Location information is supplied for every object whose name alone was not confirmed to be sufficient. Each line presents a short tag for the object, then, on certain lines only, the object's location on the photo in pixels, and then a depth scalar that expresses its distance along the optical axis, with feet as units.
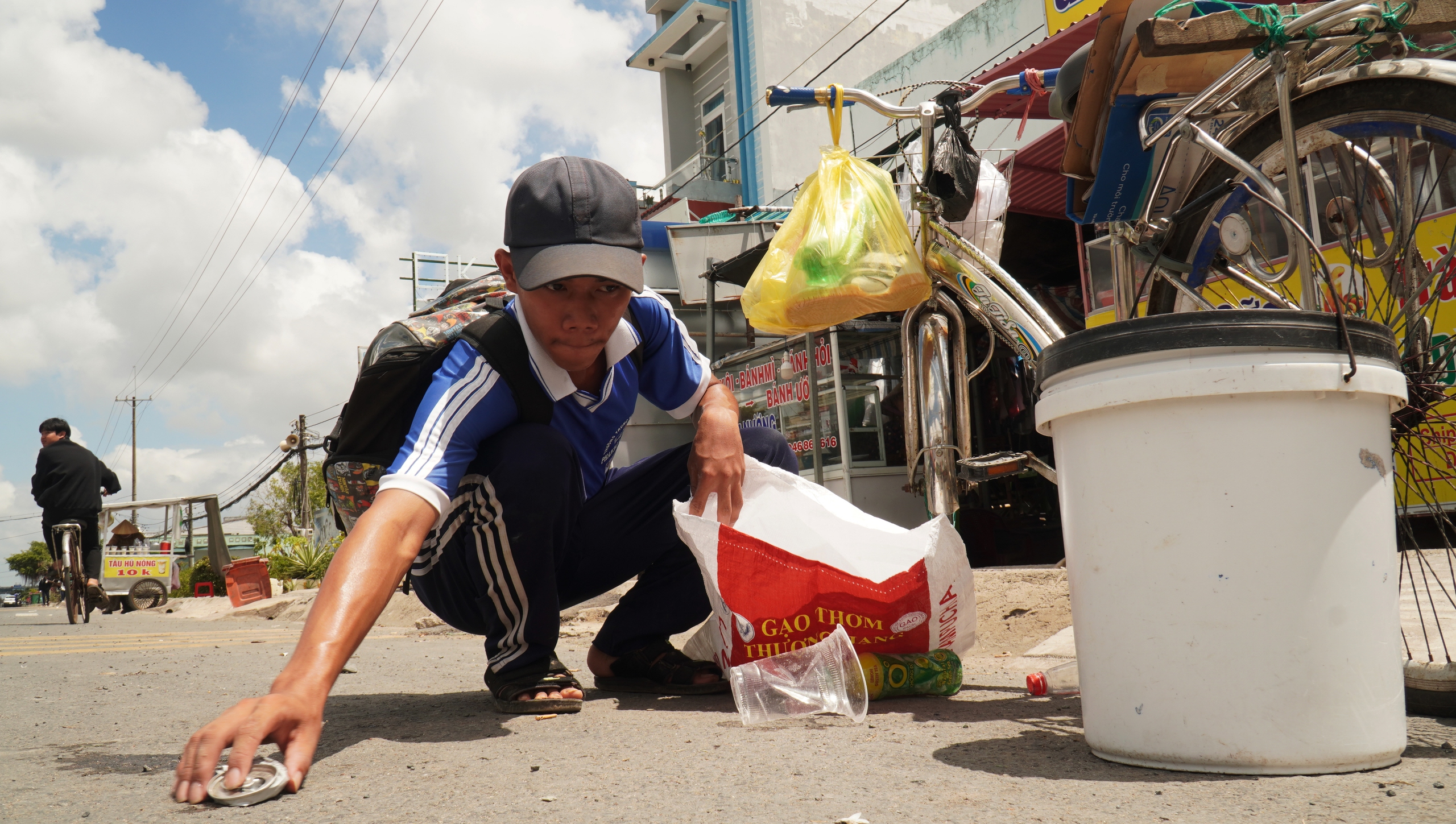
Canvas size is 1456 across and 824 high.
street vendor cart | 38.93
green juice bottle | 6.63
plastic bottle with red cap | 6.77
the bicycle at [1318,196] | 5.12
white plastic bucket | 3.88
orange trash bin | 38.04
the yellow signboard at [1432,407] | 5.44
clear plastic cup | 6.20
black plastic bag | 10.16
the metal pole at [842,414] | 25.09
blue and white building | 60.75
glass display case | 25.29
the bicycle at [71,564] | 25.53
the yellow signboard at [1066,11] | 23.21
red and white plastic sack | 6.40
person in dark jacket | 25.46
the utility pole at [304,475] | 102.53
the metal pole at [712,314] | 26.94
